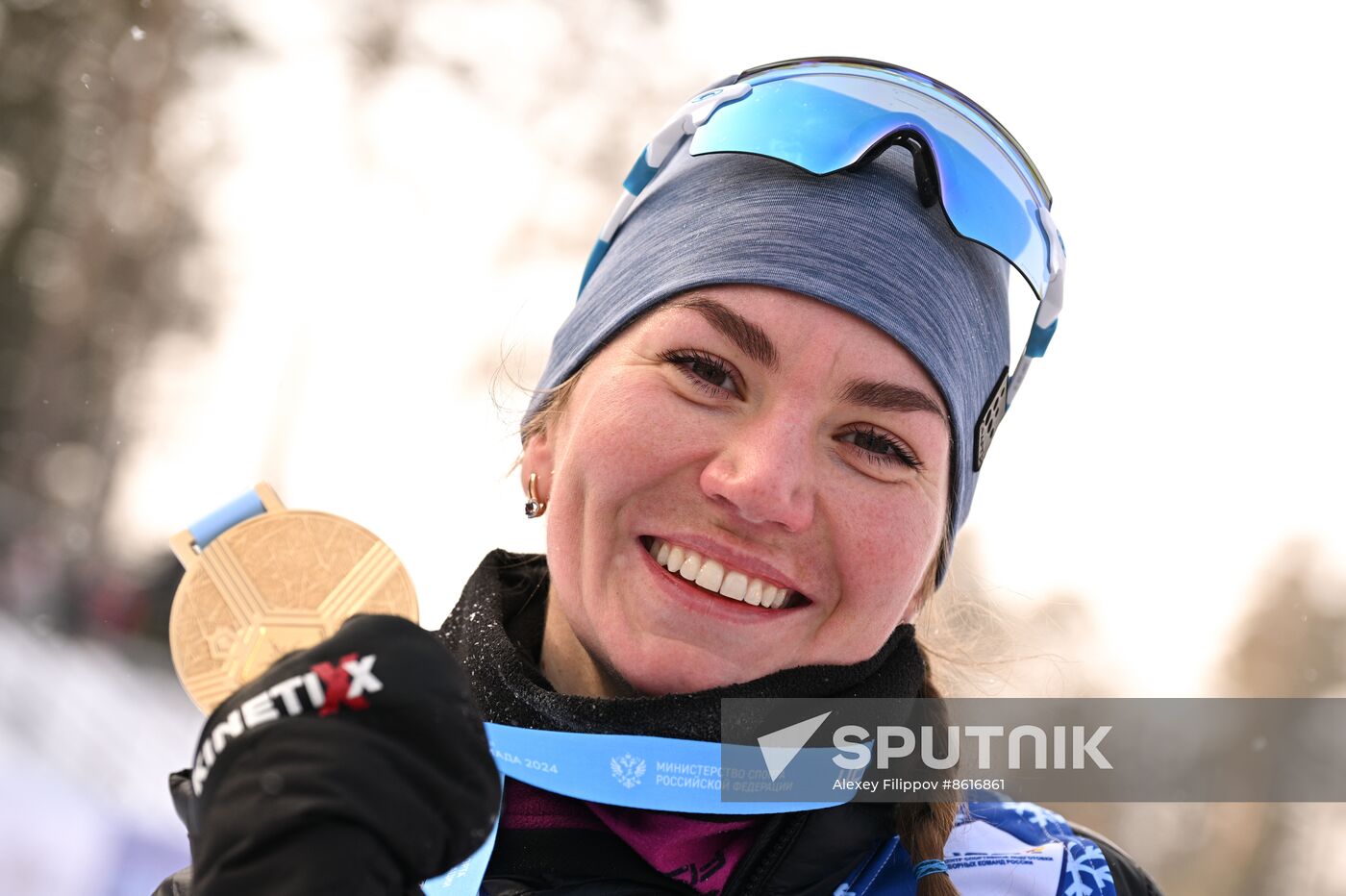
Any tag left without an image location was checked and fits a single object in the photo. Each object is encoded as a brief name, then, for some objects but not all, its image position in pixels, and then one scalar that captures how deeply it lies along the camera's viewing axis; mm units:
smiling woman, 2136
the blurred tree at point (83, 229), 12255
